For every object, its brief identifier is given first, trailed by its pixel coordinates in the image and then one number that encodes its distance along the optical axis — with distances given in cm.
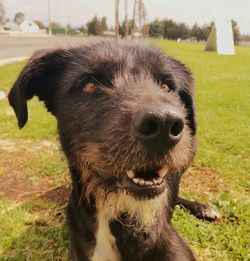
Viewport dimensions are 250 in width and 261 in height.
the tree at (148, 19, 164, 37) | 5957
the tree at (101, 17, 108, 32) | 7056
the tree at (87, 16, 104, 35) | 6861
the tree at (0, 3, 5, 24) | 7064
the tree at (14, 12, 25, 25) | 8541
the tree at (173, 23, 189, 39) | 6673
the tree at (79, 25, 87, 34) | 7962
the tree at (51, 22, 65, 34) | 7412
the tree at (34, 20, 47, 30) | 8830
